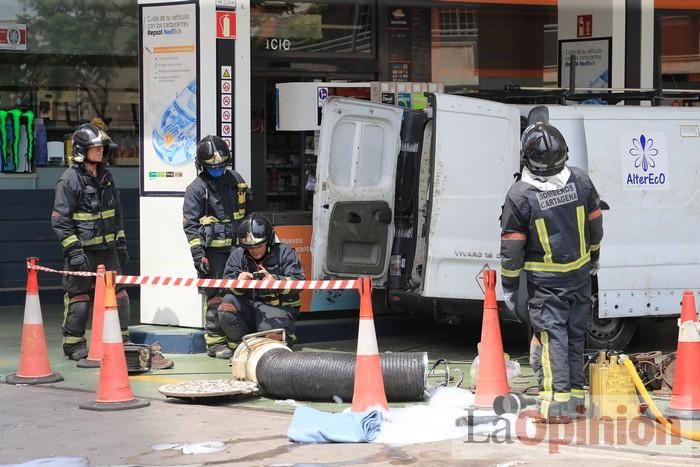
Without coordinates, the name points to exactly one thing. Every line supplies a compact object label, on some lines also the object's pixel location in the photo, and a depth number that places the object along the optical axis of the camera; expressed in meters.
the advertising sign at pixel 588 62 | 14.92
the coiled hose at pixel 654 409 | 7.92
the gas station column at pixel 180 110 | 11.80
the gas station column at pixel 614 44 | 14.88
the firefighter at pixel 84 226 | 11.06
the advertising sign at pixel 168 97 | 11.84
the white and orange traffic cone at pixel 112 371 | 9.24
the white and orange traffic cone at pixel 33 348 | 10.27
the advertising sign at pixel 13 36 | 15.62
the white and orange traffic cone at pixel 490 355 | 8.85
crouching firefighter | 10.73
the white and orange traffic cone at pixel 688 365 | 8.34
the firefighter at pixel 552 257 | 8.37
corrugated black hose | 9.29
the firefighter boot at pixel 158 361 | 10.92
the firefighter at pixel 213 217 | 11.36
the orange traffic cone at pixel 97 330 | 10.81
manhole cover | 9.34
